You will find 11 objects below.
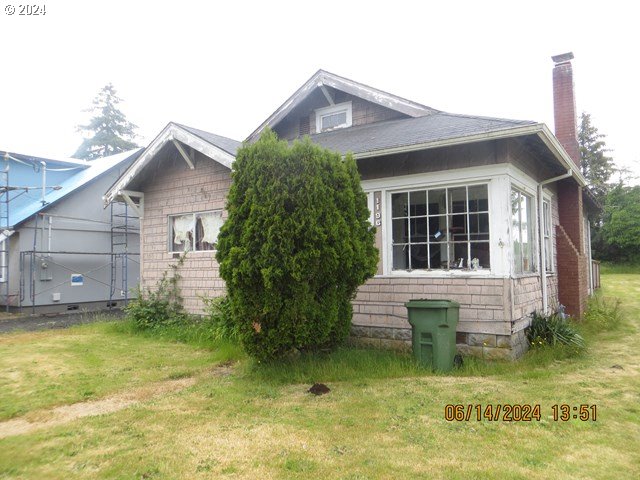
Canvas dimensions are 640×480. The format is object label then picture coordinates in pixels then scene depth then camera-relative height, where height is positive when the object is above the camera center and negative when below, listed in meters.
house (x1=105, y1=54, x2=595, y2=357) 6.36 +0.94
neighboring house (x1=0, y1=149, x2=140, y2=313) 14.03 +0.92
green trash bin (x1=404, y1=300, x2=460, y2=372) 5.91 -0.94
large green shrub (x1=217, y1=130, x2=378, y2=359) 5.35 +0.20
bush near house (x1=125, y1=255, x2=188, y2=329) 9.78 -0.94
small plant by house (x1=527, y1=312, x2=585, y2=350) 6.93 -1.17
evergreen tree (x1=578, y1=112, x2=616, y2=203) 39.06 +8.86
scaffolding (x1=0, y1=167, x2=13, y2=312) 13.78 +0.64
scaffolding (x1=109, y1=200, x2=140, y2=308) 16.38 +0.69
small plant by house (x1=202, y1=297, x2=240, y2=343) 7.96 -1.09
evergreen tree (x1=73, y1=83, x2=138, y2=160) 35.88 +10.85
